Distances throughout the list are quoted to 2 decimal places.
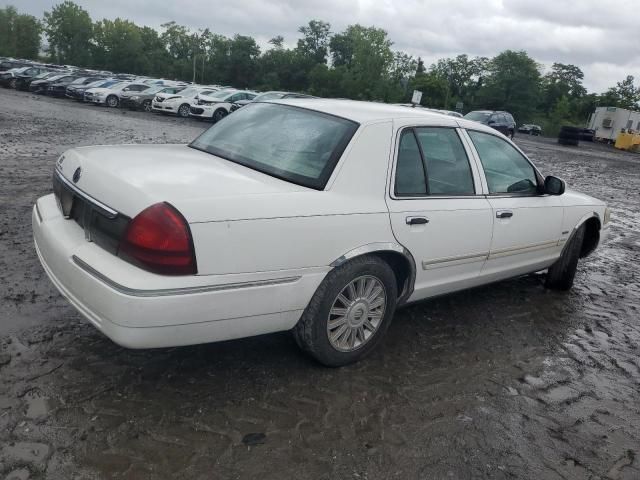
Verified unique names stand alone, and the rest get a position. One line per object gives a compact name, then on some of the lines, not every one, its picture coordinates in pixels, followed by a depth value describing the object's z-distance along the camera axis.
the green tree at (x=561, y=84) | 100.42
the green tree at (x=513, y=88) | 85.56
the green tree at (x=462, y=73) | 99.46
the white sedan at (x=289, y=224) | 2.63
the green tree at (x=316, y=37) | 106.62
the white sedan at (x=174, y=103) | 25.38
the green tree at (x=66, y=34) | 97.75
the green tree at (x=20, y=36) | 96.12
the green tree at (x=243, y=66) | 87.25
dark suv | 26.28
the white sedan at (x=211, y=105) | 24.55
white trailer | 45.00
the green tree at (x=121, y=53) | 94.62
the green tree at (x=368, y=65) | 81.62
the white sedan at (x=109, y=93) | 27.18
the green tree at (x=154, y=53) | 95.38
